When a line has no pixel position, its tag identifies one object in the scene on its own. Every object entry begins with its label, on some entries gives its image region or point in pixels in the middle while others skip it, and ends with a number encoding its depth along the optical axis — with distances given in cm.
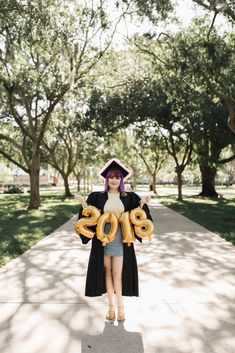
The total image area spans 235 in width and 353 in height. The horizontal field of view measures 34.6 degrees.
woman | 455
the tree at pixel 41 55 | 1372
